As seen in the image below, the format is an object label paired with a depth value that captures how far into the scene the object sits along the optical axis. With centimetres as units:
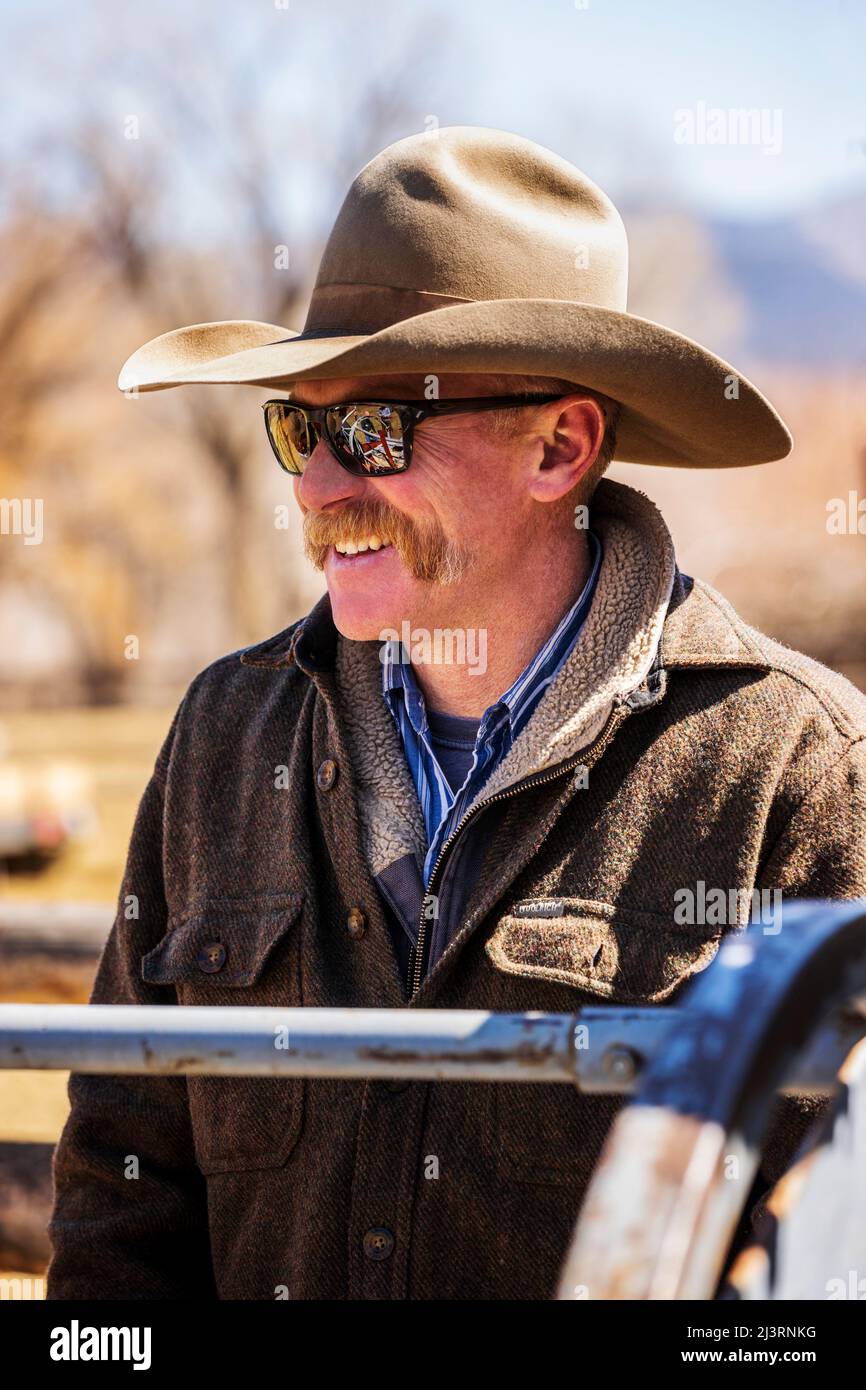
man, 334
